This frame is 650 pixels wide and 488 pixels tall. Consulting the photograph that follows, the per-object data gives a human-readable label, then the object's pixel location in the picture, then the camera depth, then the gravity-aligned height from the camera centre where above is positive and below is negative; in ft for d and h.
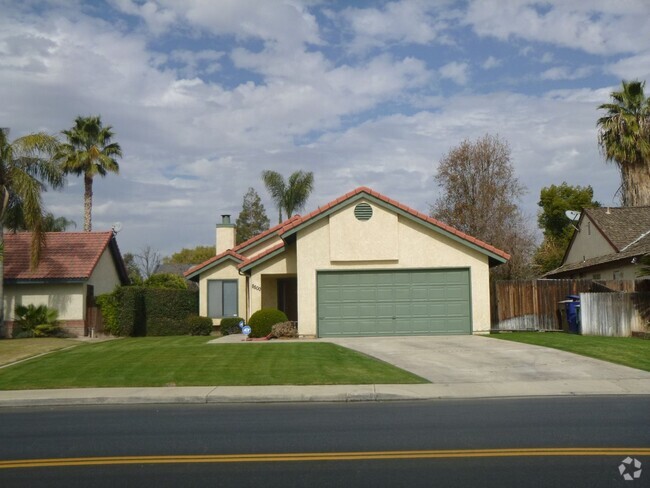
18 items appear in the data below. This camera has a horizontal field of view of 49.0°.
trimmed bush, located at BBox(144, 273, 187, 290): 137.39 +4.88
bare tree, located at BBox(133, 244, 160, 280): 262.77 +14.25
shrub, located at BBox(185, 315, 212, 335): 100.12 -2.73
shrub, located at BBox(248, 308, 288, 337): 78.95 -1.90
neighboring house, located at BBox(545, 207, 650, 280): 95.20 +8.66
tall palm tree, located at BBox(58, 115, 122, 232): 137.08 +30.39
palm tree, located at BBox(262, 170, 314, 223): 168.96 +27.24
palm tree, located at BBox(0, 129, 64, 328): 86.12 +16.16
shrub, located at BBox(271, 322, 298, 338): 78.79 -2.82
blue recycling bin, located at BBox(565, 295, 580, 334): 81.20 -1.44
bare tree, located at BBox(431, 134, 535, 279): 142.10 +20.18
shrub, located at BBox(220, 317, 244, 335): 96.84 -2.83
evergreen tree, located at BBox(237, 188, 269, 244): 232.32 +28.35
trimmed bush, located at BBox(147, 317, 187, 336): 102.63 -3.00
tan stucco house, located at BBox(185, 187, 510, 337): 79.46 +3.31
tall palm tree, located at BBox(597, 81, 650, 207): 129.08 +29.53
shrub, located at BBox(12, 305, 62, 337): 90.99 -1.71
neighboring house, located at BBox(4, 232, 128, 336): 94.43 +4.05
